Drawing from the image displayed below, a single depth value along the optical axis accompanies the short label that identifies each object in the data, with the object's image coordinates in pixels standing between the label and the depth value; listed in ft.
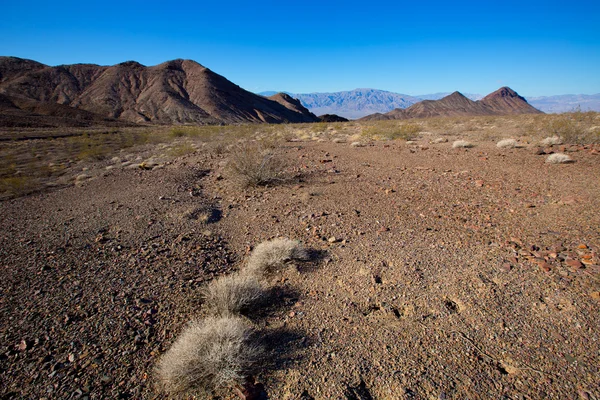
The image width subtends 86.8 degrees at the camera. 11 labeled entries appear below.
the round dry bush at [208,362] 8.33
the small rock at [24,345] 9.43
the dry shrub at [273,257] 13.94
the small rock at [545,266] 11.71
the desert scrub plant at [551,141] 37.17
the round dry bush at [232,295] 11.20
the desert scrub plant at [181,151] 48.76
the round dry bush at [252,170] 25.80
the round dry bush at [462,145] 39.08
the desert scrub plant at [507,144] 35.86
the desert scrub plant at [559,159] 26.68
